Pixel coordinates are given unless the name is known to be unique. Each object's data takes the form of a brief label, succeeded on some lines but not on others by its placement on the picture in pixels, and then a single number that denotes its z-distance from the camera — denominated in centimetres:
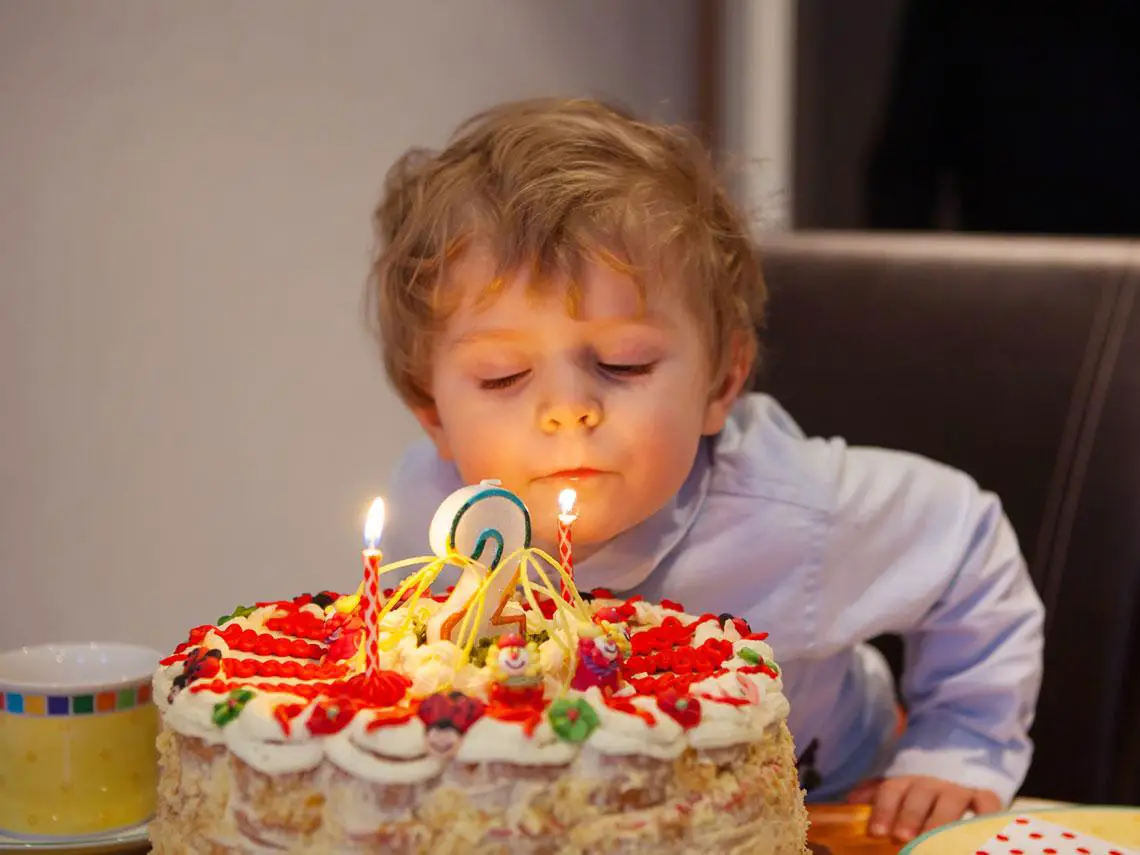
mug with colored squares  99
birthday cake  76
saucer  98
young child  118
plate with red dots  98
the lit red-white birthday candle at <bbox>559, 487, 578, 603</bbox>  97
